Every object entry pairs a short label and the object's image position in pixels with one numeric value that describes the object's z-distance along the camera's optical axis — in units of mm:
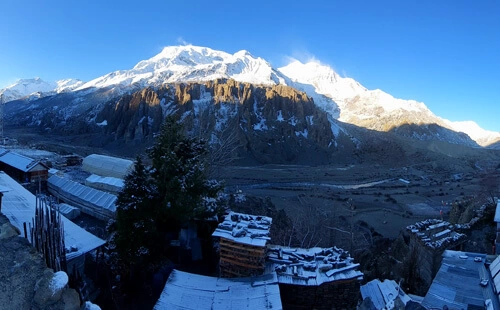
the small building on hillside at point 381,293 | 7944
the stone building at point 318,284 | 7188
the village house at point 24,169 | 18020
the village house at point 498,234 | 11356
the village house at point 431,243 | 12555
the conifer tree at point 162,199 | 8852
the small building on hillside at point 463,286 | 7363
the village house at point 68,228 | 8555
